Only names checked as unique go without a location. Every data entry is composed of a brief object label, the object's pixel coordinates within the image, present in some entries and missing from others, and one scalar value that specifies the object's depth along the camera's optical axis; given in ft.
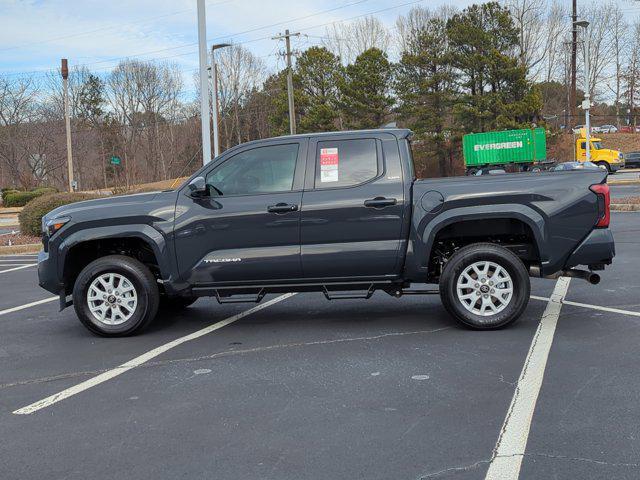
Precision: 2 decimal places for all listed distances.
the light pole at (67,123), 125.80
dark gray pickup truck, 20.12
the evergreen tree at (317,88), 193.98
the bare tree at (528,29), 204.23
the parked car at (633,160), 169.48
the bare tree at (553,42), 210.59
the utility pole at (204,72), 48.42
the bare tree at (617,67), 234.38
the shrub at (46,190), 141.85
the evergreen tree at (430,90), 169.17
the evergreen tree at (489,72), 159.12
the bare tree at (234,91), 242.58
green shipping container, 135.74
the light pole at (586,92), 103.71
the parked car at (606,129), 243.38
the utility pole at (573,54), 179.92
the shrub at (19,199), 144.66
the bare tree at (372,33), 215.51
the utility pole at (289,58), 146.92
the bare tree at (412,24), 211.20
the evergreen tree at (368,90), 180.96
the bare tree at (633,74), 239.73
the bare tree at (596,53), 232.32
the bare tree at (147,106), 241.35
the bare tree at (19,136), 179.11
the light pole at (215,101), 95.48
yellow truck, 146.20
